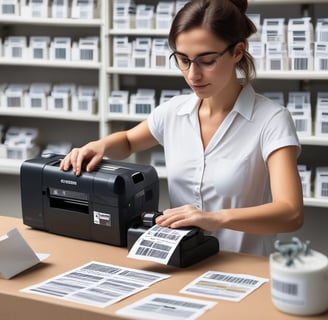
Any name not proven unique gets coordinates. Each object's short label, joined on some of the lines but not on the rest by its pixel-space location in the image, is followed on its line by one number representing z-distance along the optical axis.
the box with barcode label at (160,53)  3.72
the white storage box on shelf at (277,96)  3.57
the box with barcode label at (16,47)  4.05
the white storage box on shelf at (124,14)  3.77
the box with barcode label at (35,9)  3.96
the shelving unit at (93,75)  3.61
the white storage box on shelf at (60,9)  3.93
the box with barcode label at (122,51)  3.80
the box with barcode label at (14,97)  4.11
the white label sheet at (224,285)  1.67
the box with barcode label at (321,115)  3.48
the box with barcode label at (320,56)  3.42
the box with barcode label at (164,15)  3.71
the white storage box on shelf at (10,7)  4.04
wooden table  1.58
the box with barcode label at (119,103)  3.84
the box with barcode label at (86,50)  3.90
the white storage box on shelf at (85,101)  3.96
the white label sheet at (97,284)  1.65
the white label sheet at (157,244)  1.83
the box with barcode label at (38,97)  4.06
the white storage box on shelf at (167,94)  3.77
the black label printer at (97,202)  2.00
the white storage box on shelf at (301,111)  3.50
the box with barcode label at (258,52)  3.50
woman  1.99
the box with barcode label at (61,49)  3.95
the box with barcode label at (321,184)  3.54
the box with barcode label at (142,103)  3.79
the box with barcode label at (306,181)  3.55
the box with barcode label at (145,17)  3.73
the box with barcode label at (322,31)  3.40
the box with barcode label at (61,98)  4.01
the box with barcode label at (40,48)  3.99
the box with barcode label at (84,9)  3.88
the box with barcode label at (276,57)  3.47
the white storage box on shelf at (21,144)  4.15
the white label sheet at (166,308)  1.54
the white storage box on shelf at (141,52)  3.76
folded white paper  1.81
